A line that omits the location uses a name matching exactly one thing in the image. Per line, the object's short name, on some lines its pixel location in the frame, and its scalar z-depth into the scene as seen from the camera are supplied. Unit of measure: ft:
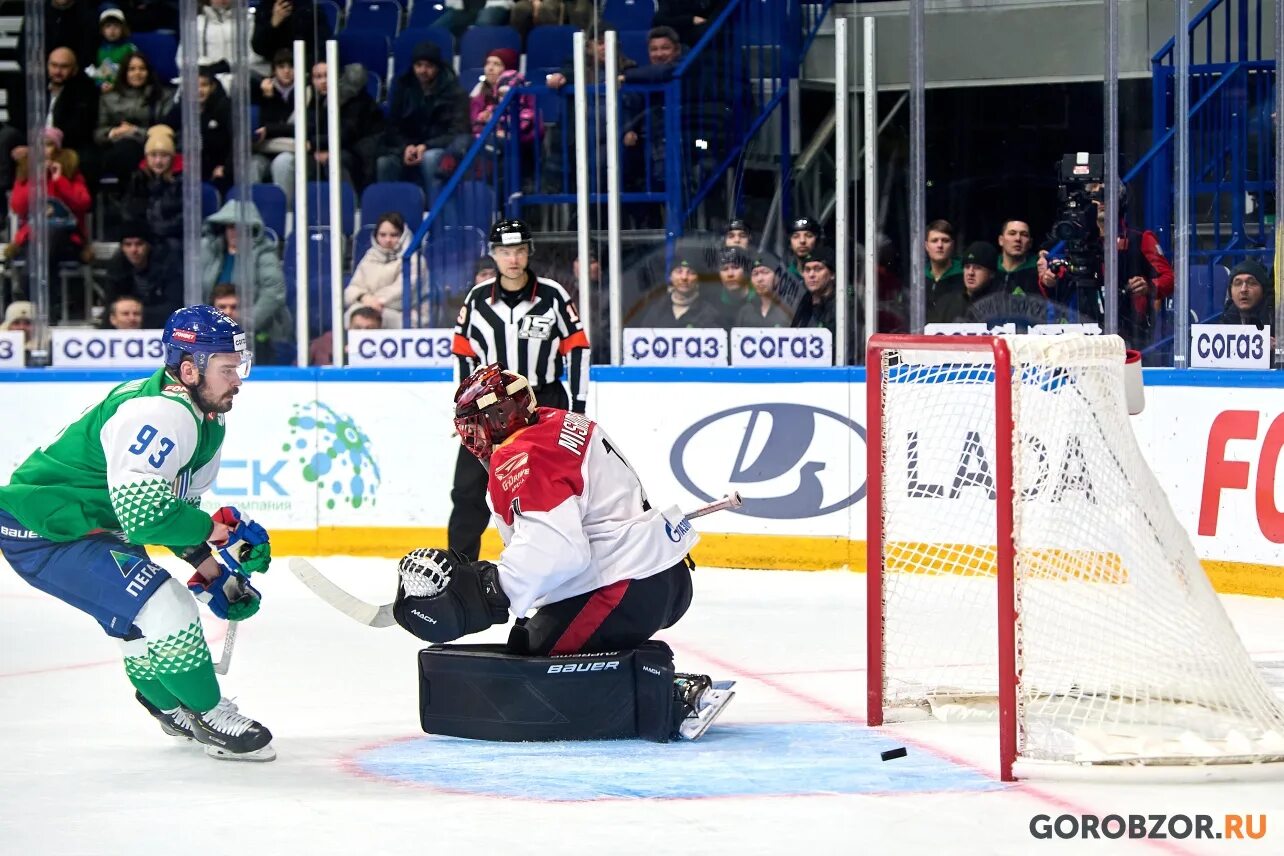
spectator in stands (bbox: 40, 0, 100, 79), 54.13
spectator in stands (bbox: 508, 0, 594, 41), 51.24
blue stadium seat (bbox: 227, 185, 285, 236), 52.65
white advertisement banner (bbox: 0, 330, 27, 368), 51.80
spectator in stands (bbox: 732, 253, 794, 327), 48.59
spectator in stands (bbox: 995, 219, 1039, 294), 46.78
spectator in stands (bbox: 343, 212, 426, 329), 51.90
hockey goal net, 23.73
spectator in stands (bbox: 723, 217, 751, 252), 49.44
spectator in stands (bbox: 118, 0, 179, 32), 53.52
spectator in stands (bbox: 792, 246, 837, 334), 48.19
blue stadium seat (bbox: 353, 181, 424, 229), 52.54
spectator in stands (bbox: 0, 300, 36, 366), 52.03
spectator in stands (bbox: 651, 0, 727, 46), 50.90
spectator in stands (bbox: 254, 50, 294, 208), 52.47
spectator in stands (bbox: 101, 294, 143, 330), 52.34
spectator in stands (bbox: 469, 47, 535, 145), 51.98
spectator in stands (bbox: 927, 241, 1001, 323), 47.09
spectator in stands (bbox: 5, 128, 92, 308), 53.16
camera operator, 45.60
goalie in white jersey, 25.50
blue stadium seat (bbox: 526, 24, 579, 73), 51.26
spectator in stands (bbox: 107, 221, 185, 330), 52.75
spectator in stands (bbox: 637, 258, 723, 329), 49.29
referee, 41.45
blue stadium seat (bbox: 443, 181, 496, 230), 52.01
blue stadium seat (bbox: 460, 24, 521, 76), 52.65
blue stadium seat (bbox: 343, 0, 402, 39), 53.47
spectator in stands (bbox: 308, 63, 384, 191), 52.47
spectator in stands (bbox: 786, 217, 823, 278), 48.52
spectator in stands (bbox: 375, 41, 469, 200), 52.85
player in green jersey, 24.44
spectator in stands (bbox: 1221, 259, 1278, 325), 43.34
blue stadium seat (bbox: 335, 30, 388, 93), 52.86
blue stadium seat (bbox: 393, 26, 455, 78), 53.48
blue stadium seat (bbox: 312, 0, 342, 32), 53.01
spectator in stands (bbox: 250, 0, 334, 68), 52.47
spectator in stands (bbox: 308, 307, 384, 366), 51.70
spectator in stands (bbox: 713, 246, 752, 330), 49.06
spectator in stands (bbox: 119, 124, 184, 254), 53.31
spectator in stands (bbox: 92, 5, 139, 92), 54.65
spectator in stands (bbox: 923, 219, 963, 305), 47.39
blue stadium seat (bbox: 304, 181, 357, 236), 52.47
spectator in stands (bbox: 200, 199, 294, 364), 52.47
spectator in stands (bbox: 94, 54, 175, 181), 54.24
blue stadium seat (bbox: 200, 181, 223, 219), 52.85
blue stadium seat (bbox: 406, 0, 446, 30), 54.29
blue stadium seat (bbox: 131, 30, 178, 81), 53.90
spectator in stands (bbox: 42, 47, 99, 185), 54.03
